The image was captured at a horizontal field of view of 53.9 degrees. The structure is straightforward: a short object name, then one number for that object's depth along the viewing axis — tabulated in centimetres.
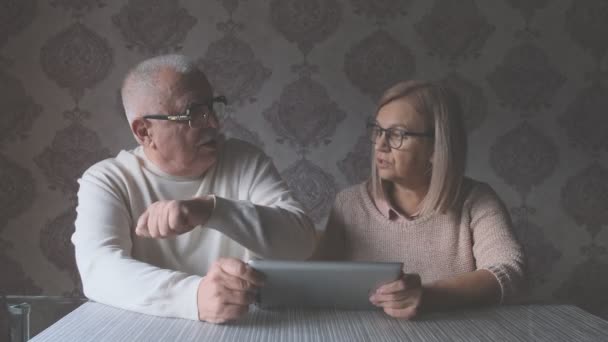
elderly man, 106
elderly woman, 143
